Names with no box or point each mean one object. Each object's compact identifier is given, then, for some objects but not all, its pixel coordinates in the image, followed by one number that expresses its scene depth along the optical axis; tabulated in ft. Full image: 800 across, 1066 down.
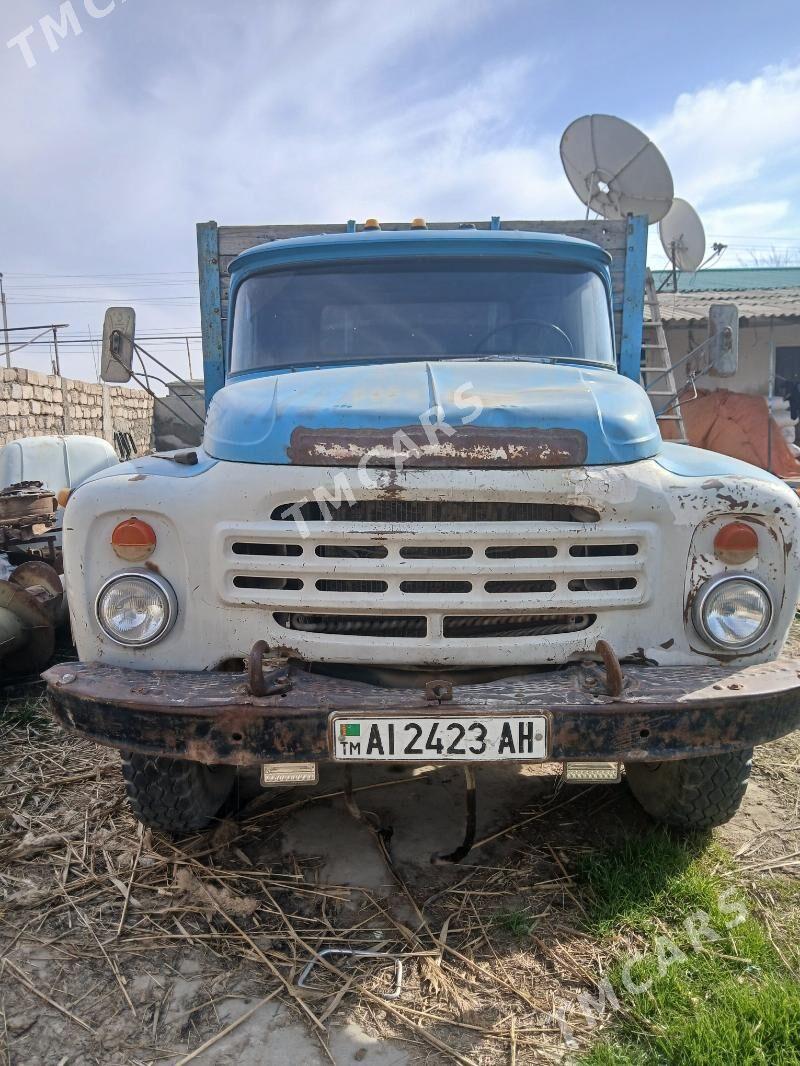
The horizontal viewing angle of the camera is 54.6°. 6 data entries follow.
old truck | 7.13
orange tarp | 33.63
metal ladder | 23.41
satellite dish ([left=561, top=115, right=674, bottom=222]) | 21.07
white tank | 23.61
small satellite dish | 31.53
